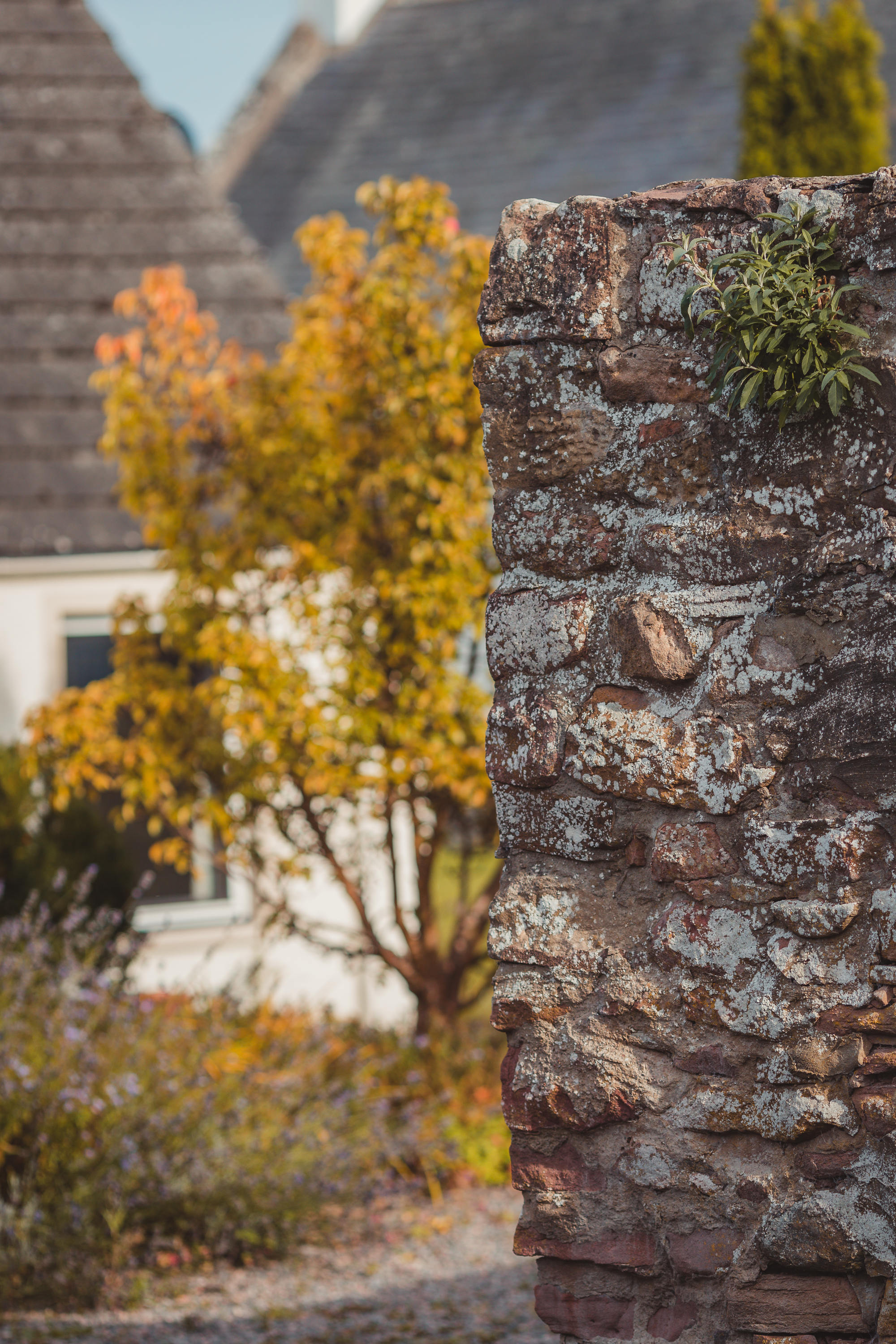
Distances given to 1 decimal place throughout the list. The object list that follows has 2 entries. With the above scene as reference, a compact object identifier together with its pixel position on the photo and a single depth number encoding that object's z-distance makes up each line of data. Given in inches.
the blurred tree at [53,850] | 416.5
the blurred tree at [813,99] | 683.4
